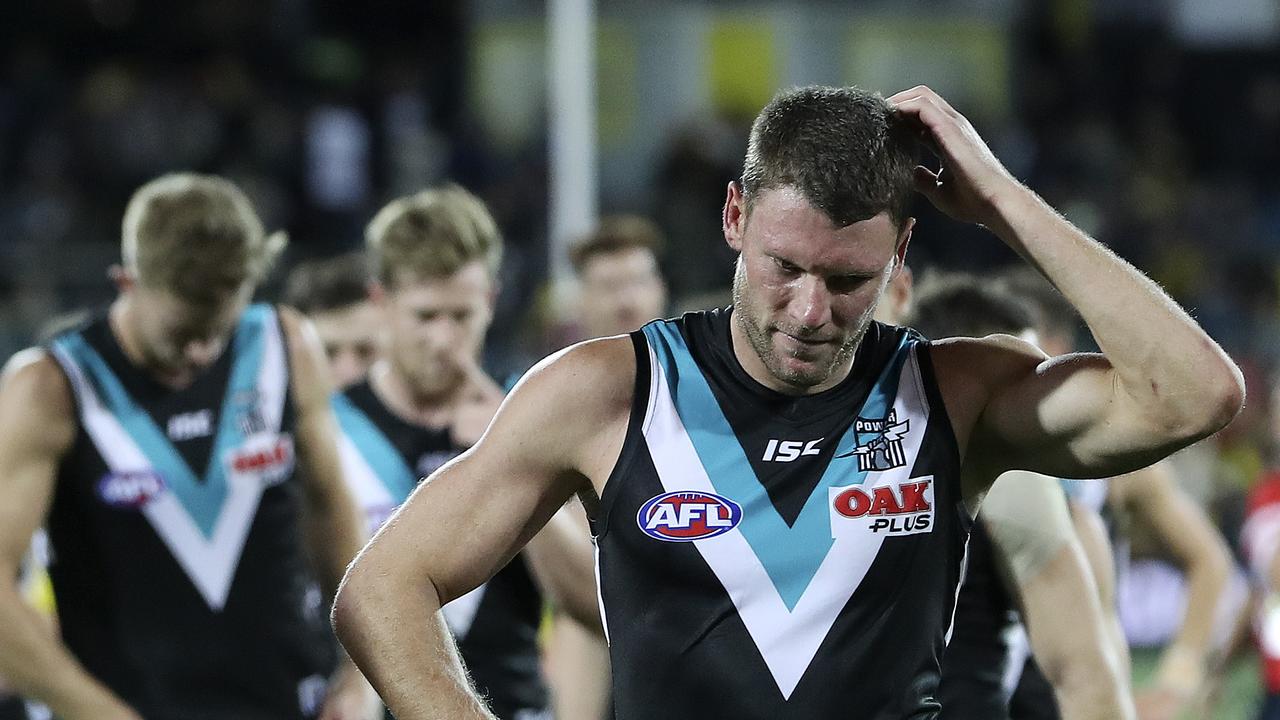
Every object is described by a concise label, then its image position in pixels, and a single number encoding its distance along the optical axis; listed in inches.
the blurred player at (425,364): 437.1
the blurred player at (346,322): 597.6
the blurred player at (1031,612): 313.4
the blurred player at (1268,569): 577.3
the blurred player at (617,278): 569.9
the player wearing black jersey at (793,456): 241.8
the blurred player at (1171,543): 468.2
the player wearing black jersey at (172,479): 377.1
